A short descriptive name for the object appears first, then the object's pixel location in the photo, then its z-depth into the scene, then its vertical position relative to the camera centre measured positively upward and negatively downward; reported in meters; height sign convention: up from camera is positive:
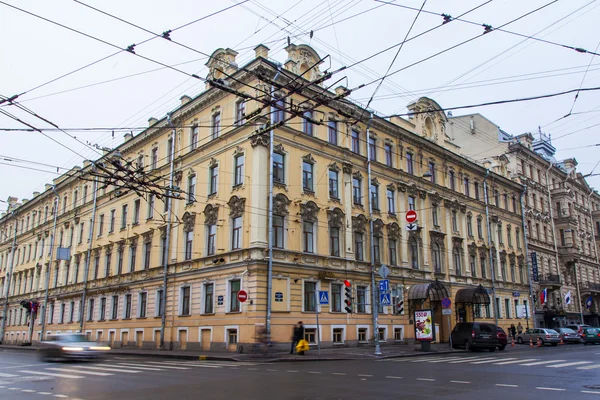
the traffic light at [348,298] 25.88 +1.04
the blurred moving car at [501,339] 30.09 -1.21
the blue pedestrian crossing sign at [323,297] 25.40 +1.08
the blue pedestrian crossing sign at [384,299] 25.95 +0.98
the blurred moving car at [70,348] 20.98 -1.13
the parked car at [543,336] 36.91 -1.29
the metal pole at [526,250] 51.53 +6.88
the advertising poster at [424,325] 27.70 -0.38
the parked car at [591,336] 38.78 -1.37
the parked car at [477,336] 29.30 -1.02
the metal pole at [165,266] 32.25 +3.42
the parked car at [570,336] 39.25 -1.38
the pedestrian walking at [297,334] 25.17 -0.72
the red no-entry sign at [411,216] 28.89 +5.72
